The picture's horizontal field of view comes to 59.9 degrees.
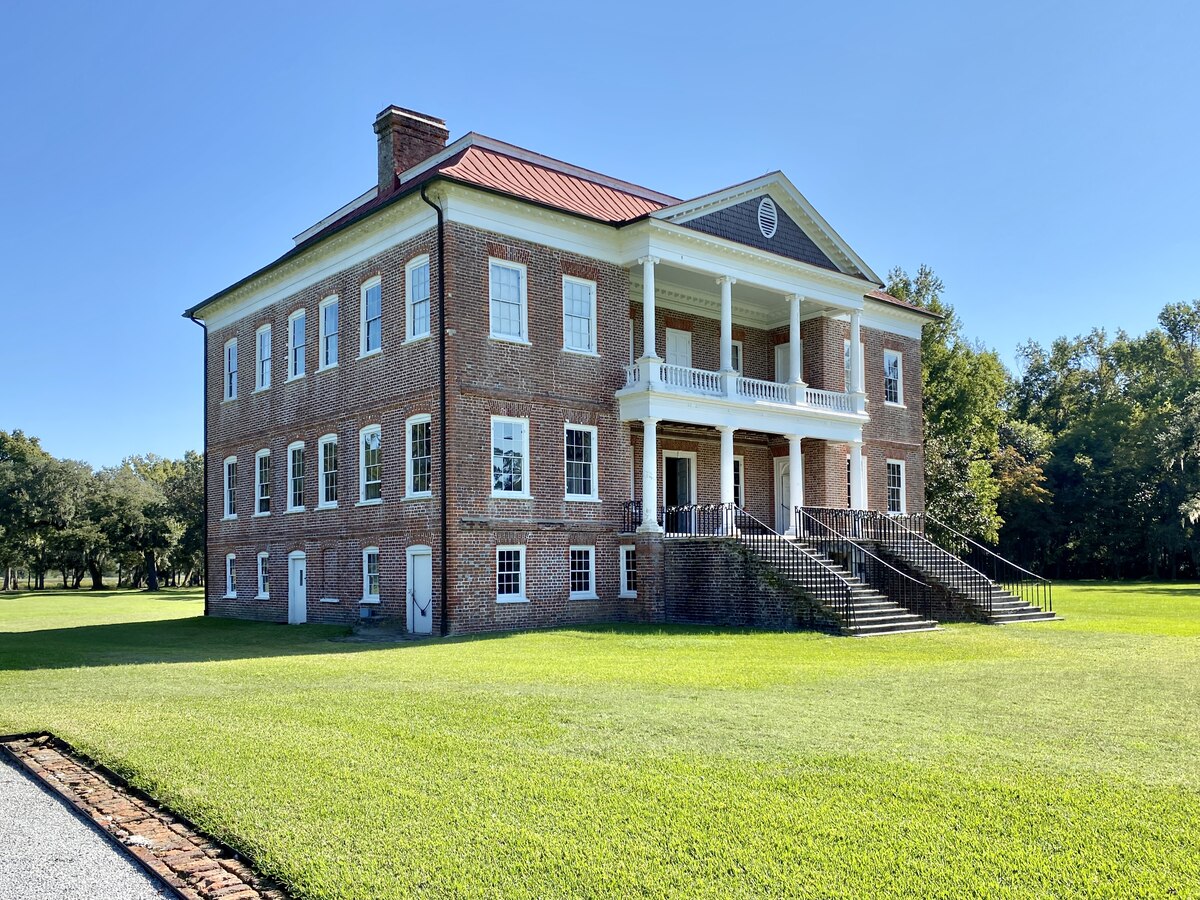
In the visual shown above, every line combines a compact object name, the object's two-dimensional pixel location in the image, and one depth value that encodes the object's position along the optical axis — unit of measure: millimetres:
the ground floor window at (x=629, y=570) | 23688
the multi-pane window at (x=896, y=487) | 32031
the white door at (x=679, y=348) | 27094
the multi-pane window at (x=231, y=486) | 30266
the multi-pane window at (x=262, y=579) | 28347
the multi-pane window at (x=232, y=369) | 30391
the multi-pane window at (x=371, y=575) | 23578
